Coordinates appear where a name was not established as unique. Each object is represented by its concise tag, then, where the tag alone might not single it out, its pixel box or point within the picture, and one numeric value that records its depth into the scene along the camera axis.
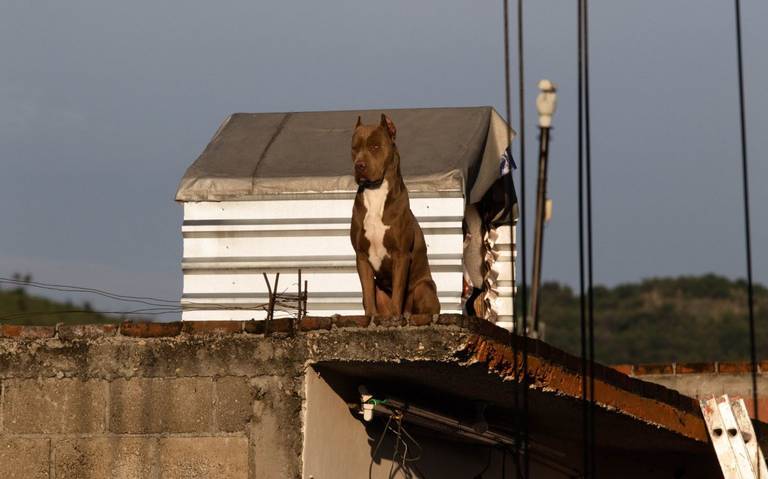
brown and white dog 18.06
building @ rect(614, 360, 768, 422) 27.72
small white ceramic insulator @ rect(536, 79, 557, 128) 33.03
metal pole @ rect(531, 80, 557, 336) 33.09
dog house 24.91
